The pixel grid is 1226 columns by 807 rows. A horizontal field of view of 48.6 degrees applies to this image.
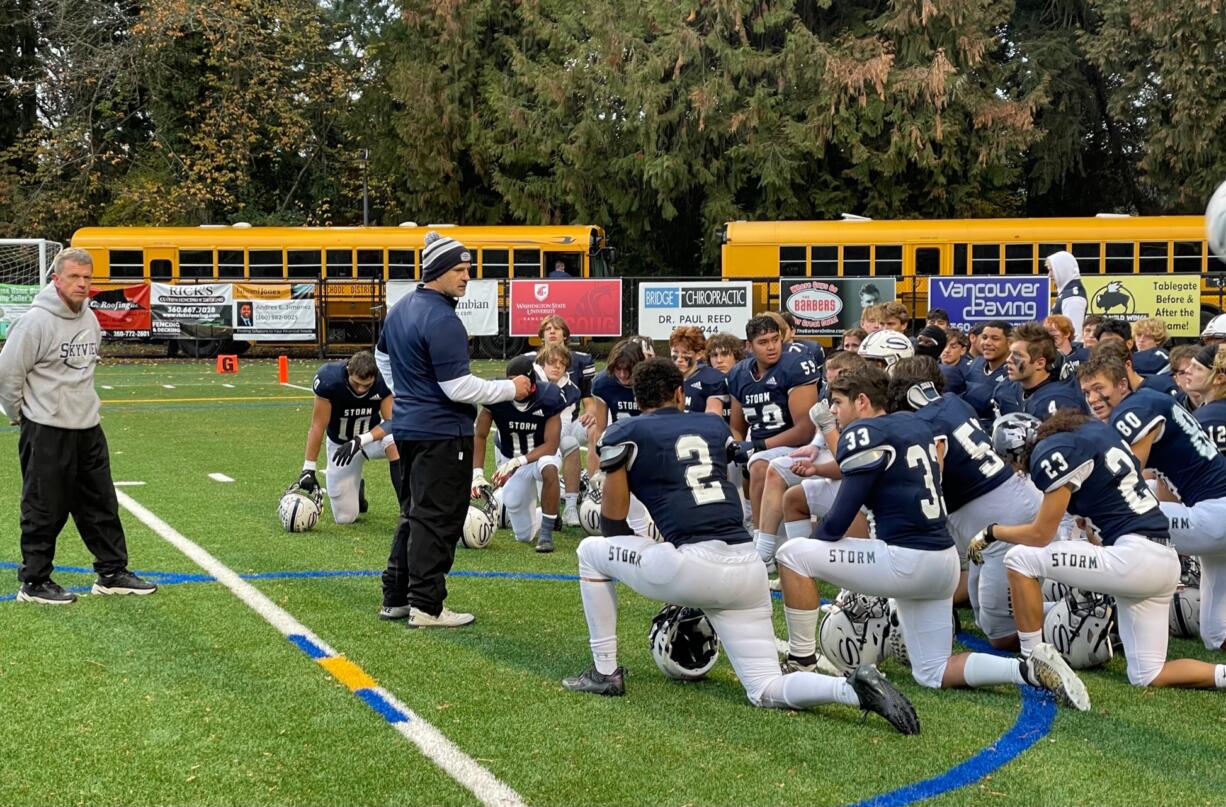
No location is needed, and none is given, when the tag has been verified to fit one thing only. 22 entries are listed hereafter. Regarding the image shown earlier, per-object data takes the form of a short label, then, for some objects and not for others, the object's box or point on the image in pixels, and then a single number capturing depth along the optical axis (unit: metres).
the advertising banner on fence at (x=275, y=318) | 26.03
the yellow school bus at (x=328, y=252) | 28.14
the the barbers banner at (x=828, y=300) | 23.34
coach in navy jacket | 6.57
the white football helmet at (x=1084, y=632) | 6.09
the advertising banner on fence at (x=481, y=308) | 24.89
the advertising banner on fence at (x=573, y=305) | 24.30
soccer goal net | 29.41
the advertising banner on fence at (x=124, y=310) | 26.05
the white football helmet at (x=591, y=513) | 9.39
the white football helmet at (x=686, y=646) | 5.86
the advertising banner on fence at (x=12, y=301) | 24.85
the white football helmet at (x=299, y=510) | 9.45
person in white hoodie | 11.97
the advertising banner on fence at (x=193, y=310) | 26.09
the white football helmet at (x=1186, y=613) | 6.73
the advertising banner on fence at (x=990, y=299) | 22.12
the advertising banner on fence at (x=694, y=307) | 23.11
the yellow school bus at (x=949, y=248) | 25.47
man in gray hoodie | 7.07
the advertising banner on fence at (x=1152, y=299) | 22.02
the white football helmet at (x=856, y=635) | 6.09
